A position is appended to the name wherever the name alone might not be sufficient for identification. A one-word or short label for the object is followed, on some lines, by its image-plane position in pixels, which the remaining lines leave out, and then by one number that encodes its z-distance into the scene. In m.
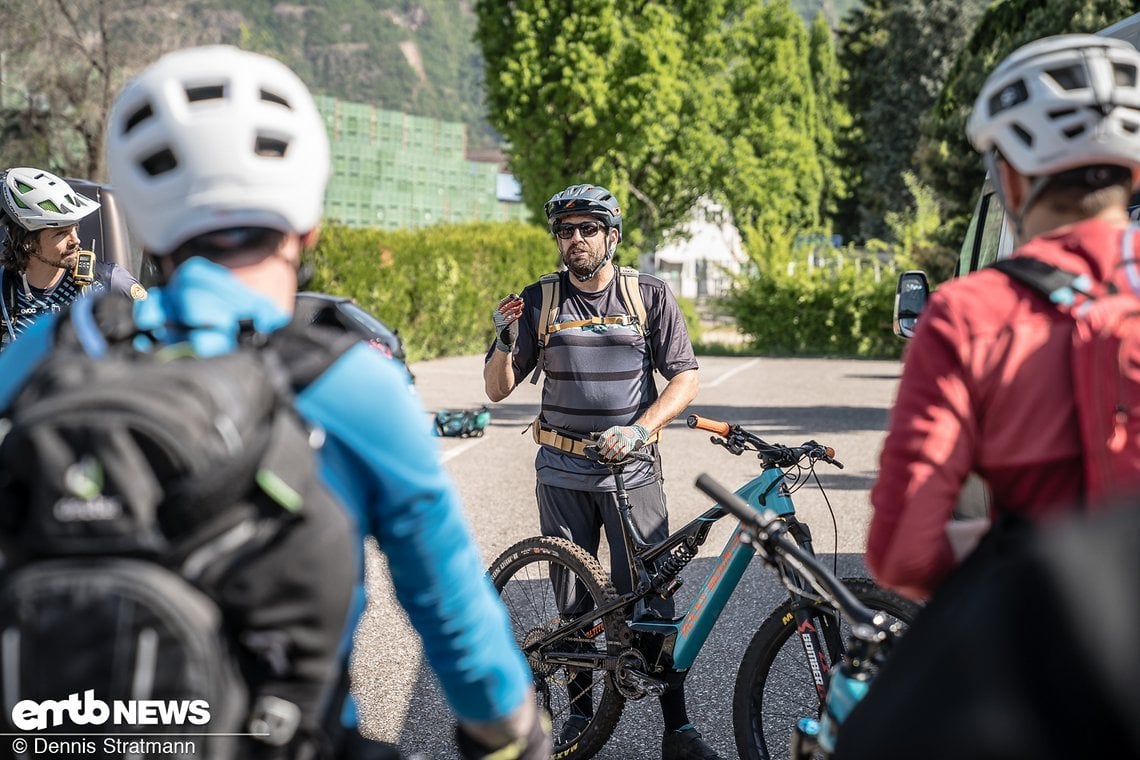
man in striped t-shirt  4.83
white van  5.68
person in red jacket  1.96
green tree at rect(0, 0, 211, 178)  29.16
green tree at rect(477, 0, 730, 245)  33.91
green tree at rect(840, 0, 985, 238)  54.41
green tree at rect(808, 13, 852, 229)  64.81
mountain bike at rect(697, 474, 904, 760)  2.32
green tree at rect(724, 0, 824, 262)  42.16
